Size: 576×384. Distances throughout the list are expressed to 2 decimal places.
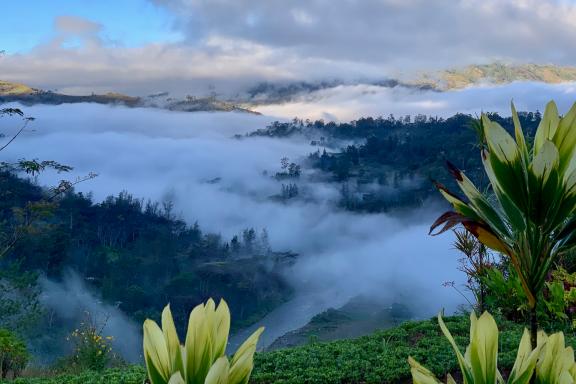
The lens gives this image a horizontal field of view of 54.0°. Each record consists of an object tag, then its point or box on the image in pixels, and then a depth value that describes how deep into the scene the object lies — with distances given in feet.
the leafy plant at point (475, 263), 22.25
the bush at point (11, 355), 19.12
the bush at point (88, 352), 19.61
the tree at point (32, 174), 29.14
